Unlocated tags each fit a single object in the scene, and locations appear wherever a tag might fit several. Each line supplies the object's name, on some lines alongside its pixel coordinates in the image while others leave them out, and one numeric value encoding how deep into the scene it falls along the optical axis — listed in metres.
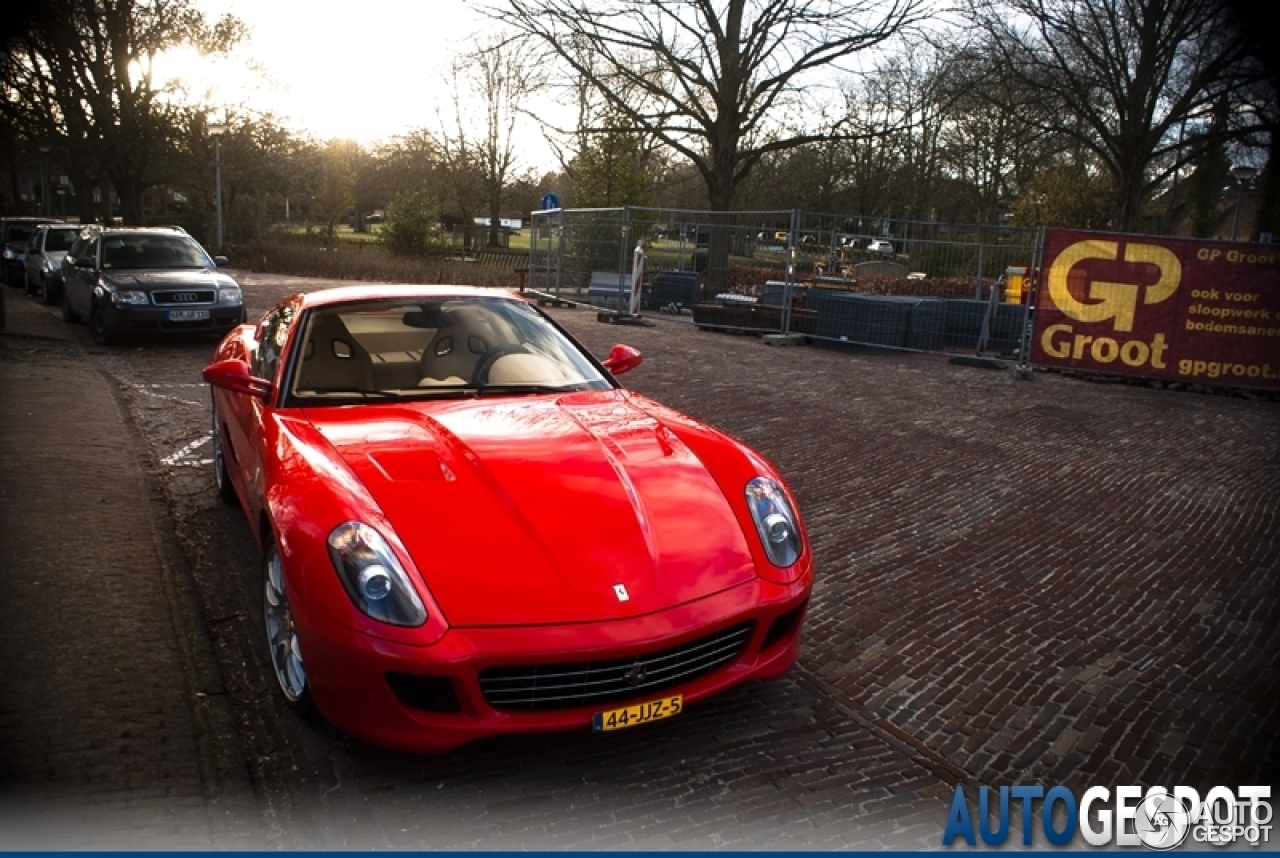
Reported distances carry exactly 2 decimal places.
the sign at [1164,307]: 12.16
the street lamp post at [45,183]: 46.03
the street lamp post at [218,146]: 35.94
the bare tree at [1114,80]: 16.44
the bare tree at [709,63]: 21.89
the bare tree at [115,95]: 18.47
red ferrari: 2.94
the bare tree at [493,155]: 53.00
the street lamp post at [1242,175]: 18.02
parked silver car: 18.75
